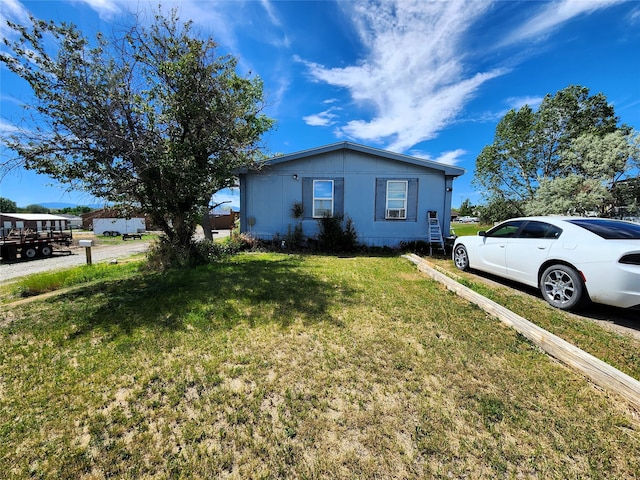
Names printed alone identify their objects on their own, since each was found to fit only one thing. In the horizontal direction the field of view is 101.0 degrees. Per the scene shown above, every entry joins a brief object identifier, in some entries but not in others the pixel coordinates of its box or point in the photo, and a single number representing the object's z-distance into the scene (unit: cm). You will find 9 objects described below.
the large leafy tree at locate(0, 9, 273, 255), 546
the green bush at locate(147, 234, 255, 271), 736
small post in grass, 906
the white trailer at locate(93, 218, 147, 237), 3303
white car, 338
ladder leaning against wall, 976
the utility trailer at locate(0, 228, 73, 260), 1429
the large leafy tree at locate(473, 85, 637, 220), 1478
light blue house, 1016
